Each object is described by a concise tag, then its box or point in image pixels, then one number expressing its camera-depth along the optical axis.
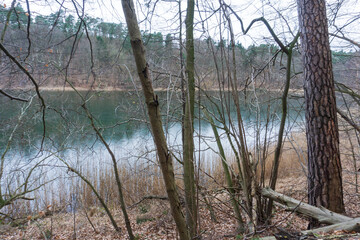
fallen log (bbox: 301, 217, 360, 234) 2.74
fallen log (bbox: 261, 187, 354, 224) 3.09
